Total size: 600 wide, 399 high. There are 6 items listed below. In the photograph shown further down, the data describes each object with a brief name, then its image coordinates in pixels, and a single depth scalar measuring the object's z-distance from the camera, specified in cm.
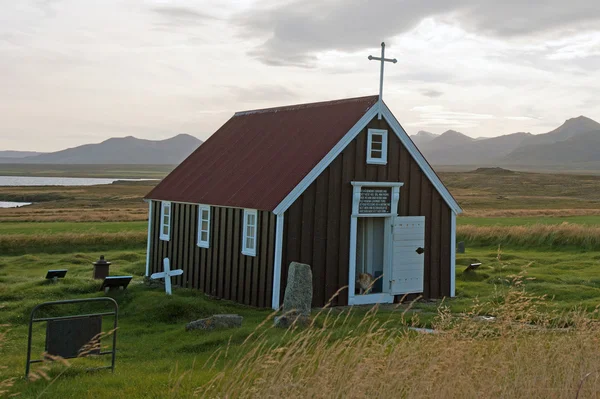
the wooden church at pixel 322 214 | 1931
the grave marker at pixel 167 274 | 2045
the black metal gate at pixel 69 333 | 1016
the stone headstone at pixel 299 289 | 1619
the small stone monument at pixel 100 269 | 2338
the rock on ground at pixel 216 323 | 1499
